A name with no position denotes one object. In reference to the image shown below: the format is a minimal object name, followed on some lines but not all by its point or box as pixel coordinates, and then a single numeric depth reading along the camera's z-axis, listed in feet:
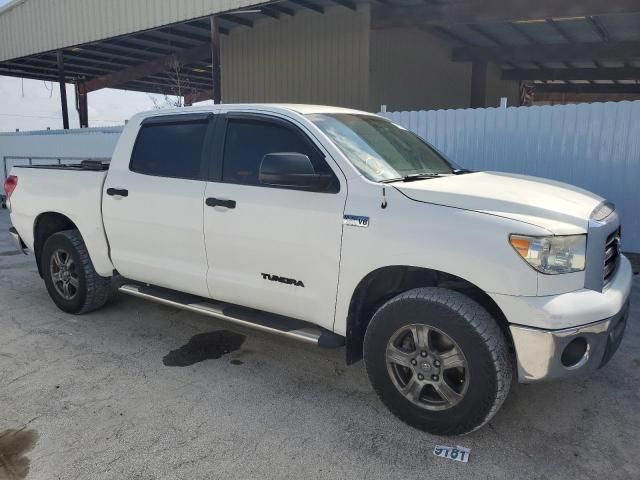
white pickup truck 8.58
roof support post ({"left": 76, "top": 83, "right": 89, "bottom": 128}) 68.59
